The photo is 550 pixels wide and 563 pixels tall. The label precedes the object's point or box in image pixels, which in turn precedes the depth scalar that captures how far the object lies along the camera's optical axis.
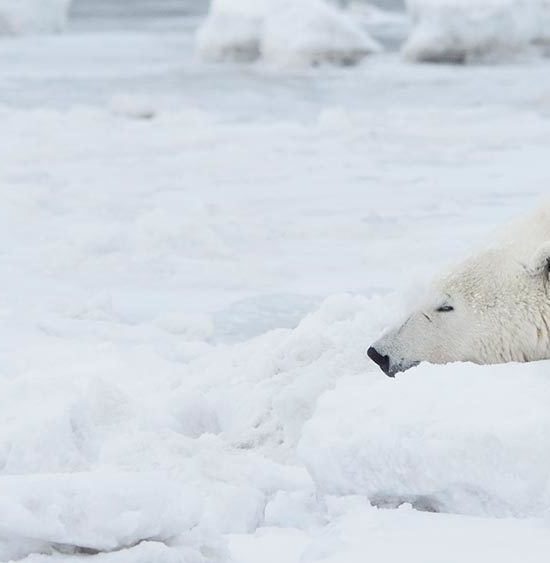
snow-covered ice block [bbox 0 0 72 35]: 38.44
